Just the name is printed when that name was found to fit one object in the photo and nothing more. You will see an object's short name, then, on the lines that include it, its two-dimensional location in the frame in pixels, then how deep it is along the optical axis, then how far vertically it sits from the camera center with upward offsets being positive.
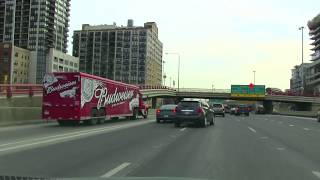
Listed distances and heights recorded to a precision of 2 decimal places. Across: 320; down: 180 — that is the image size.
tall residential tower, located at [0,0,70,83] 120.56 +17.07
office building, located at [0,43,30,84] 121.31 +8.86
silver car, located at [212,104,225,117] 63.85 -0.89
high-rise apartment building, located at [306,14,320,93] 173.15 +13.30
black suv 32.16 -0.65
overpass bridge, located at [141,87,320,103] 108.25 +1.46
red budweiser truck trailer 31.36 +0.14
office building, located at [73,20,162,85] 118.19 +10.94
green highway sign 103.00 +2.38
